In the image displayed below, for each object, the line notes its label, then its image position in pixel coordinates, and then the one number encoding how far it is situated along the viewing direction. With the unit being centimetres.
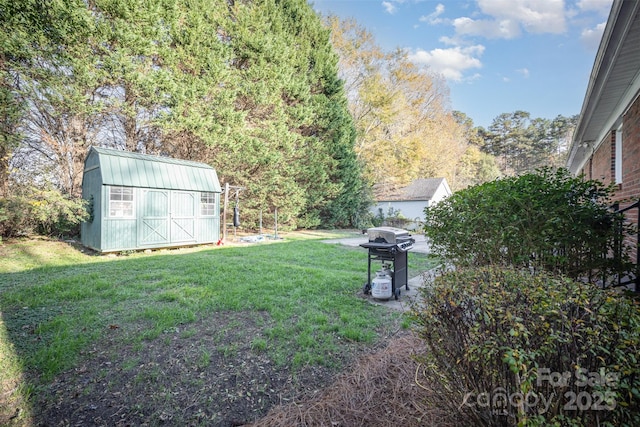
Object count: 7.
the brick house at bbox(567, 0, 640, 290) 255
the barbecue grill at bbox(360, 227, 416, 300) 418
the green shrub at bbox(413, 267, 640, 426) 99
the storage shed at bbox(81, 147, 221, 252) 783
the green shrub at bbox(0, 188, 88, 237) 725
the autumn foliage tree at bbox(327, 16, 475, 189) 1897
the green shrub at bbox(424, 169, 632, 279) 274
